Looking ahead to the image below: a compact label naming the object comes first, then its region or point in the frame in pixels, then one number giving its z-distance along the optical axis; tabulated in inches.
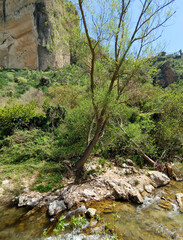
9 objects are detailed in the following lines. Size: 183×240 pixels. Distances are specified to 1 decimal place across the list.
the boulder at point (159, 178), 212.5
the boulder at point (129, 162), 258.5
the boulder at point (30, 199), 157.9
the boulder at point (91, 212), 136.1
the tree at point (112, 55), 161.3
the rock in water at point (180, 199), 160.1
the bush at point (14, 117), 336.2
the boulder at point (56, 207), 142.9
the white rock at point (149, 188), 193.0
